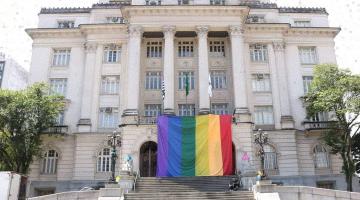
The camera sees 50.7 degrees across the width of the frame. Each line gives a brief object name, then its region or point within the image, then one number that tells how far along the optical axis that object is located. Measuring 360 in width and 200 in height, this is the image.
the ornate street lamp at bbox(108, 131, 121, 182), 24.48
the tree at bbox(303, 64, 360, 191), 32.16
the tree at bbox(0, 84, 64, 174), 31.55
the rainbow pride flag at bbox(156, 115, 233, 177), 30.97
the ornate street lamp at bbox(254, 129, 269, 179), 25.18
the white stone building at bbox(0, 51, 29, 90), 75.19
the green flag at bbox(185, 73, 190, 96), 34.19
